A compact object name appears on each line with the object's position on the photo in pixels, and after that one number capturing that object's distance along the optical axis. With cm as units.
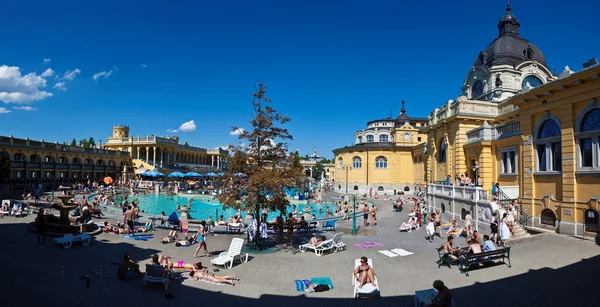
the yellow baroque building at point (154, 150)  6606
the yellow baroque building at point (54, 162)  4314
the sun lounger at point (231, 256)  1151
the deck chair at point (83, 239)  1403
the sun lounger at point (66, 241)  1352
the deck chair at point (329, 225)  1994
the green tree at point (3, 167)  3011
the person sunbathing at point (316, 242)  1392
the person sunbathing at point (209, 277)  980
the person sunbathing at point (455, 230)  1702
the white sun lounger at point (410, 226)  1975
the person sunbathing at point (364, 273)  871
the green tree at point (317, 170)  10742
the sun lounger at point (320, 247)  1371
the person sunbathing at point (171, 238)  1550
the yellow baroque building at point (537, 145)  1438
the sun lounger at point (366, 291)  845
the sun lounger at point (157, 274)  908
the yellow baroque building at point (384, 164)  5184
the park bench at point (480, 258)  1055
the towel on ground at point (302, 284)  932
